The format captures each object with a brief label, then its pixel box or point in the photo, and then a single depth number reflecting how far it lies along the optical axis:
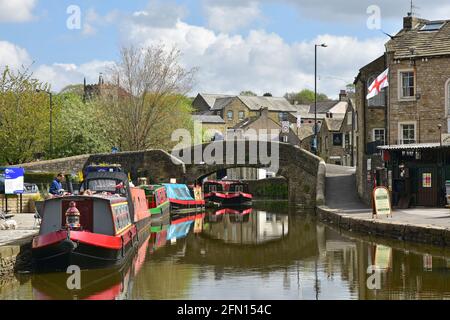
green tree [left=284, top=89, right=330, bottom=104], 133.12
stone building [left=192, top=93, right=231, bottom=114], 94.90
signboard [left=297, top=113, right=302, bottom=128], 74.81
